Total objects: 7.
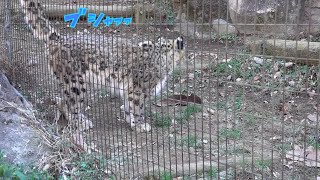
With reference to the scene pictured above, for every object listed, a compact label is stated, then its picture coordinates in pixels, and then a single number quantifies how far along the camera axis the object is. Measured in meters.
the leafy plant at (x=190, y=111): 5.74
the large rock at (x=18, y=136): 4.61
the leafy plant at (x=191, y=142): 4.86
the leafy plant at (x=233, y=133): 4.99
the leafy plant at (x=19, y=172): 3.68
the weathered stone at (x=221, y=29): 5.00
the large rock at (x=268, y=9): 6.80
